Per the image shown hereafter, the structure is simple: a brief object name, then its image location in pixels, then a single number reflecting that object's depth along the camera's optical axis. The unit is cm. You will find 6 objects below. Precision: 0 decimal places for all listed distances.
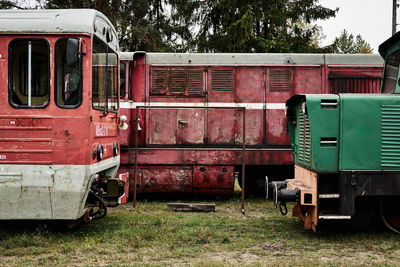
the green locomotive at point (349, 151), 517
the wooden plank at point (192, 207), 747
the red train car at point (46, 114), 510
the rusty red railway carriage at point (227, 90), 886
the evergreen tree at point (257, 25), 1702
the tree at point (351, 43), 5856
